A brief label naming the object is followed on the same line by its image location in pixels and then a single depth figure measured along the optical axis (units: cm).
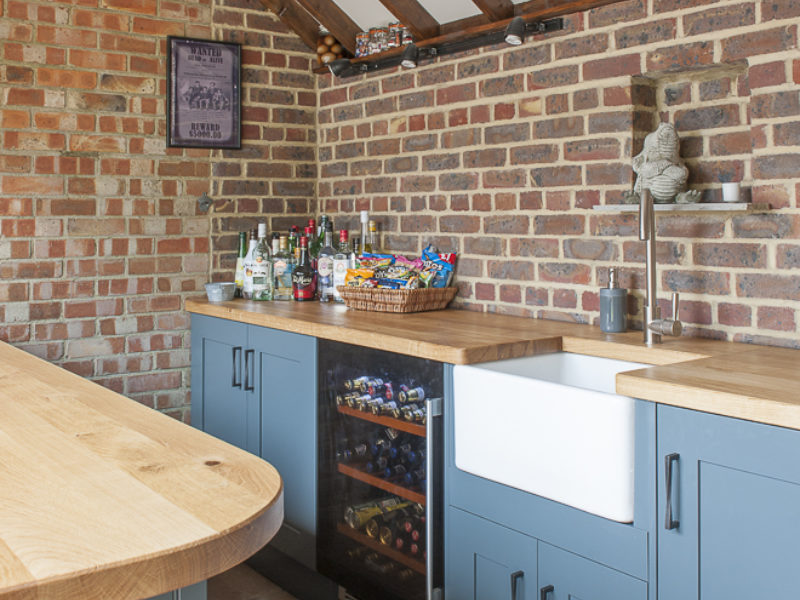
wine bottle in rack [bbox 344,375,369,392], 255
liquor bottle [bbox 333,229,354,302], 333
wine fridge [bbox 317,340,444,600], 223
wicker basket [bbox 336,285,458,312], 294
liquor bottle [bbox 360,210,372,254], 342
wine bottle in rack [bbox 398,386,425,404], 232
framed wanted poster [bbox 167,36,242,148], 346
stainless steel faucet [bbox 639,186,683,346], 214
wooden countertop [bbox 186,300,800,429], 155
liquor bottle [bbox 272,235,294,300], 343
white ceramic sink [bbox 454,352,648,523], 172
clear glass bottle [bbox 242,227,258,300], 343
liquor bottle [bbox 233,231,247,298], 354
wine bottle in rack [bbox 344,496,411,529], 245
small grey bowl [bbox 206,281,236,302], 337
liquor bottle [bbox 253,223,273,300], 341
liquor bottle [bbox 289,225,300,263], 347
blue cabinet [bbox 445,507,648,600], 178
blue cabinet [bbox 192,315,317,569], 276
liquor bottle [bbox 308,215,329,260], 355
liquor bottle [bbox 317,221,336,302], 339
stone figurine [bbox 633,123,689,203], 229
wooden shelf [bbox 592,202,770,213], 211
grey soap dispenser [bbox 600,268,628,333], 238
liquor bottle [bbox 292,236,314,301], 340
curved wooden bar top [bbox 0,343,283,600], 94
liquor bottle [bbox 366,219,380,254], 339
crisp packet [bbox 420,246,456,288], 306
